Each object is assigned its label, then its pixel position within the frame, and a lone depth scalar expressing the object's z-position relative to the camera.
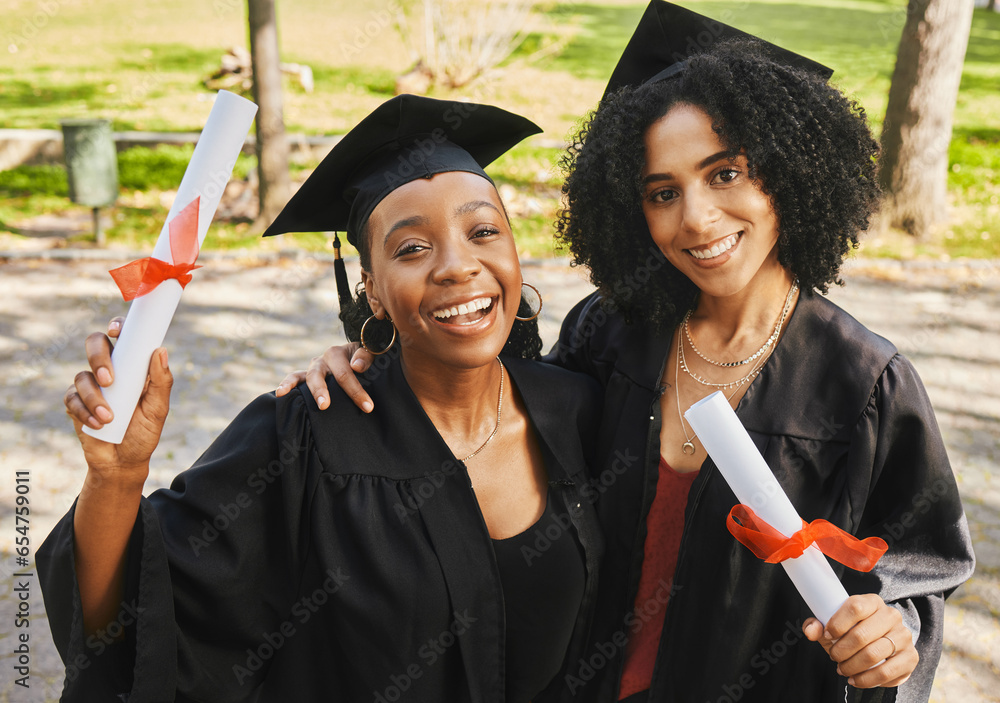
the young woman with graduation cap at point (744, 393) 2.07
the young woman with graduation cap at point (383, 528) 1.83
